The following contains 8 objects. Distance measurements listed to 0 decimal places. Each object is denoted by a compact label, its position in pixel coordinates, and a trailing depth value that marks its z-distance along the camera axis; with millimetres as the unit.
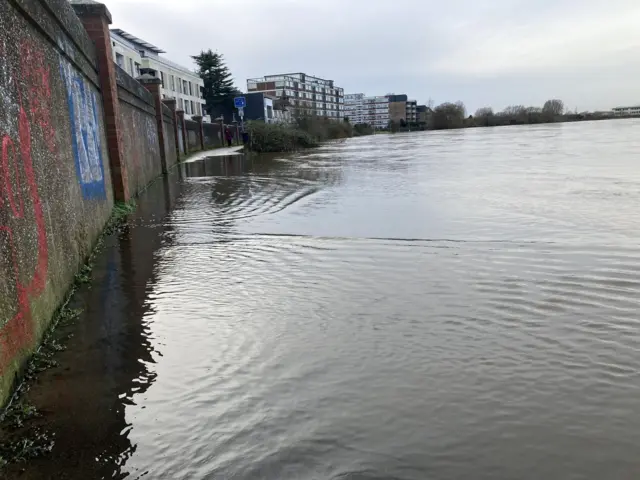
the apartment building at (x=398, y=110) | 165925
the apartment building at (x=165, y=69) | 43000
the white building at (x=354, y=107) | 189250
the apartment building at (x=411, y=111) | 168000
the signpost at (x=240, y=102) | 31609
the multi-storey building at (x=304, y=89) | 124375
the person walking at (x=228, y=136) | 44375
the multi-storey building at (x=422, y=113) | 136438
